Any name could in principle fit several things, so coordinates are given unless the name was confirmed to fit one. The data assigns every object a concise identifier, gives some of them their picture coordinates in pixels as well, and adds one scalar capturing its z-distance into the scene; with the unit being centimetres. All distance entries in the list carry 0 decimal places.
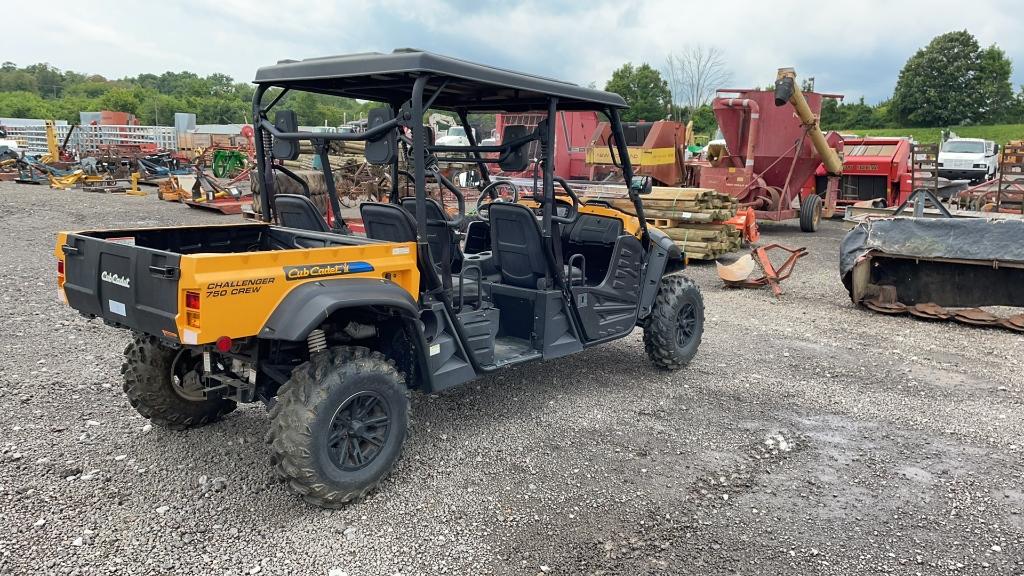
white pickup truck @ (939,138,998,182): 2372
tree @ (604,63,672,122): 4909
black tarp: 714
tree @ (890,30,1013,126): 5025
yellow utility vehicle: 329
